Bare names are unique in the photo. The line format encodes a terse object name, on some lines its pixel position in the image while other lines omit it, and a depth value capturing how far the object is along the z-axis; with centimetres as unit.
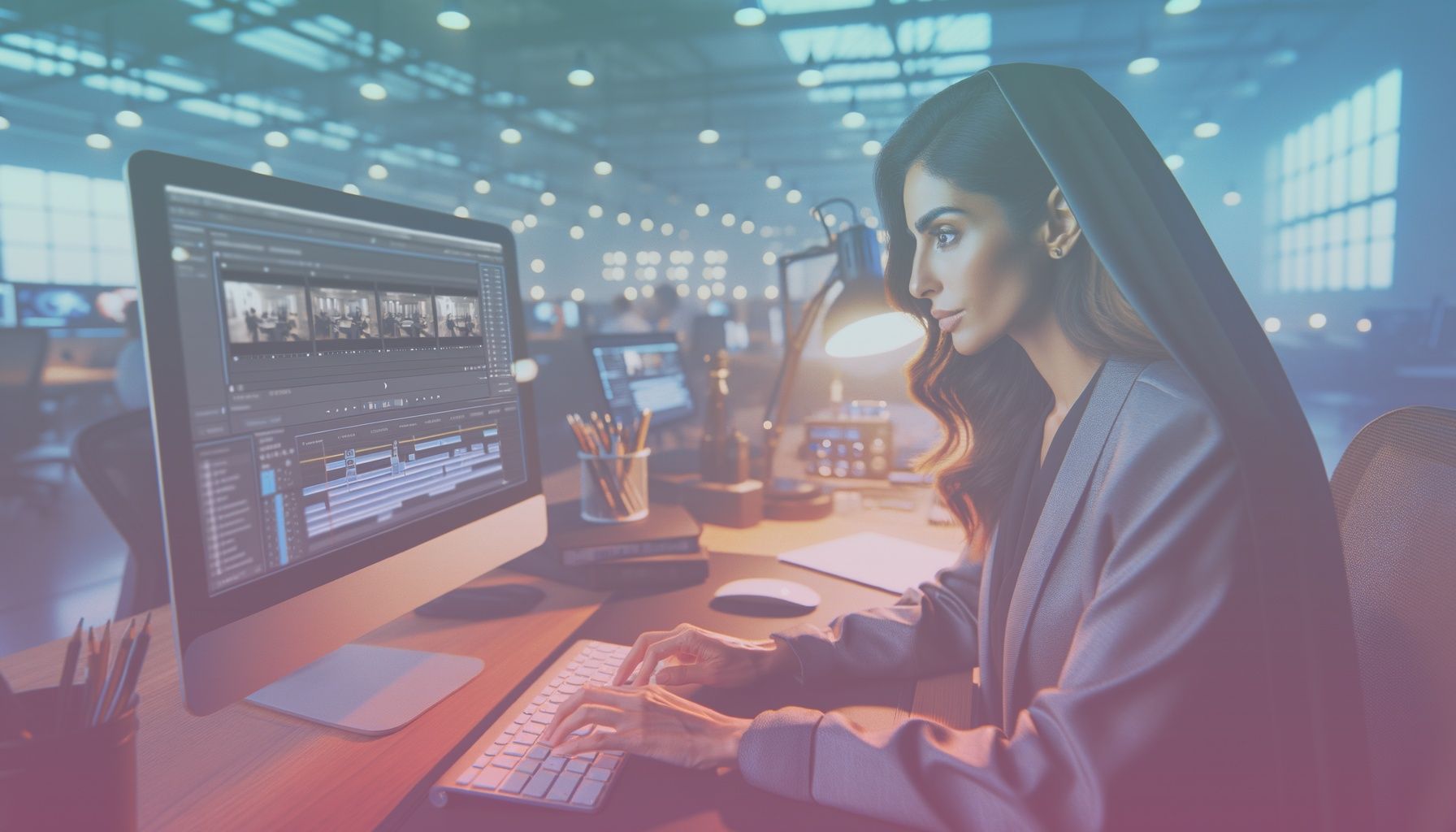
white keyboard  66
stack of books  123
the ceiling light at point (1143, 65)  633
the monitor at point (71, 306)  742
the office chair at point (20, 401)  485
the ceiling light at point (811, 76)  773
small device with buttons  216
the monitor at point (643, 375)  197
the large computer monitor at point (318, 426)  64
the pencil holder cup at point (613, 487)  140
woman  58
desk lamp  147
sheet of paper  130
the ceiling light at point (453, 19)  500
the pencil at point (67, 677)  53
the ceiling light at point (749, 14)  500
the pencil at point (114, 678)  55
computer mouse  114
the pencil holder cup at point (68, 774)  49
